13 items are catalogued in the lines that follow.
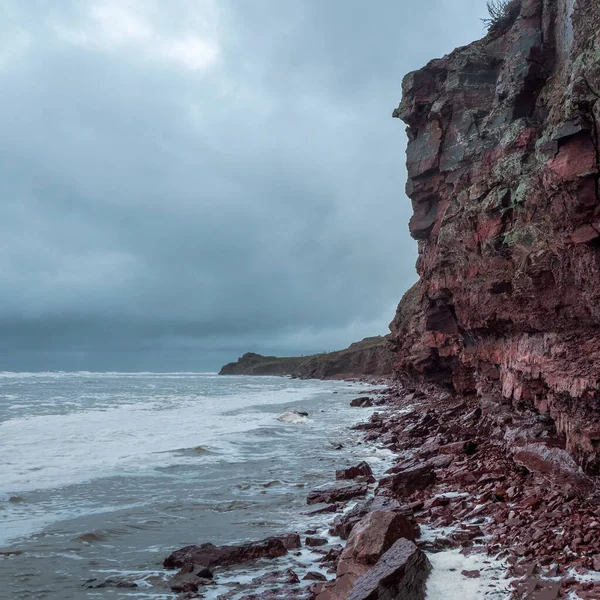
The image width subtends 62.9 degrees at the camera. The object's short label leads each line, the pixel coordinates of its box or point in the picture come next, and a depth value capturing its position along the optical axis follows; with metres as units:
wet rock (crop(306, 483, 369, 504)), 10.98
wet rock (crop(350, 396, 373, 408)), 37.08
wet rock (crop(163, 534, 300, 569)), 7.69
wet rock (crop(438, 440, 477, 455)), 13.09
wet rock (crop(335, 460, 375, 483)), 12.95
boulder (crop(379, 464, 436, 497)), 10.60
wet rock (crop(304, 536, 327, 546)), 8.30
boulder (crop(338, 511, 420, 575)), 6.57
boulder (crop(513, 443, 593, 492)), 7.89
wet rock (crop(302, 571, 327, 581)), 6.93
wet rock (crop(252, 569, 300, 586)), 6.96
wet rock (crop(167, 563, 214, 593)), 6.88
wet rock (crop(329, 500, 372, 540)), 8.58
